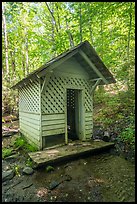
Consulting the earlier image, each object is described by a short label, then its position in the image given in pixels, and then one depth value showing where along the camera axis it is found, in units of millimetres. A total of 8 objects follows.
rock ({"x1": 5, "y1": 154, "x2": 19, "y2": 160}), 4516
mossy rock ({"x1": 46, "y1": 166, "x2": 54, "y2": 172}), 3492
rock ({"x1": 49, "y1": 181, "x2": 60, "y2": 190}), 2853
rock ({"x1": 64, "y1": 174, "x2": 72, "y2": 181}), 3131
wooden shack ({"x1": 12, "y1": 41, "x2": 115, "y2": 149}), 4539
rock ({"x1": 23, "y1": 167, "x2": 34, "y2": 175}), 3441
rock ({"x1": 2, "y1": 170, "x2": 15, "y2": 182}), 3321
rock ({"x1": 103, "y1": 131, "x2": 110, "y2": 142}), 5600
